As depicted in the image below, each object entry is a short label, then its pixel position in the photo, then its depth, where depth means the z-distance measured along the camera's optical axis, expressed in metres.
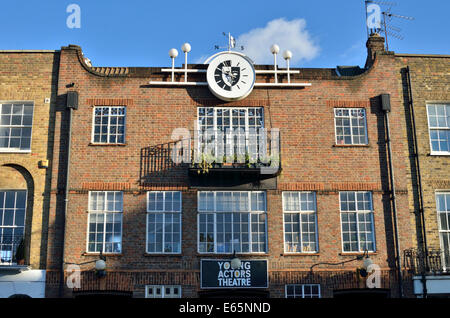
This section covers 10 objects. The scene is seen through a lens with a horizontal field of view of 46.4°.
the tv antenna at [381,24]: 19.74
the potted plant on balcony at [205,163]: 16.61
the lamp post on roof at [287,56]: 18.30
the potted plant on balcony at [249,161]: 16.78
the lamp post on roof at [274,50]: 18.33
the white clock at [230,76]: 17.77
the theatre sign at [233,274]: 16.44
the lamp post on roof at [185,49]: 18.16
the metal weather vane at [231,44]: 18.27
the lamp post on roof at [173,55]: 18.08
